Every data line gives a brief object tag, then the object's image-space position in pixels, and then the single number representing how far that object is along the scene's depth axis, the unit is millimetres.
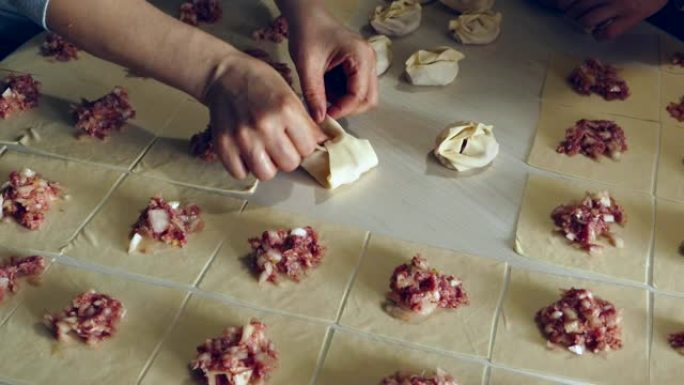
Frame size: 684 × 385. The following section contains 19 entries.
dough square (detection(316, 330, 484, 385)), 1159
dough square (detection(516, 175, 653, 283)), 1326
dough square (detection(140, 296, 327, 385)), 1161
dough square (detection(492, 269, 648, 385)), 1172
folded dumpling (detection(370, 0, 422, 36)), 1828
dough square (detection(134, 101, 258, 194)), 1455
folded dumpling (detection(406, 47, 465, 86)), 1685
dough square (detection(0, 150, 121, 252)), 1354
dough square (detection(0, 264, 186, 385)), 1160
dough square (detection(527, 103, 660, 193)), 1489
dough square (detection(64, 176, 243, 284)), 1312
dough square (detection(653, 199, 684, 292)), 1307
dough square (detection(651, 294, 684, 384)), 1170
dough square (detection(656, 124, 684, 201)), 1465
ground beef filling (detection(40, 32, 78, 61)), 1744
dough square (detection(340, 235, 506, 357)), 1212
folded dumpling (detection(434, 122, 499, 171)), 1488
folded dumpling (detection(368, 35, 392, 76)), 1720
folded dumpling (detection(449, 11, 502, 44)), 1817
